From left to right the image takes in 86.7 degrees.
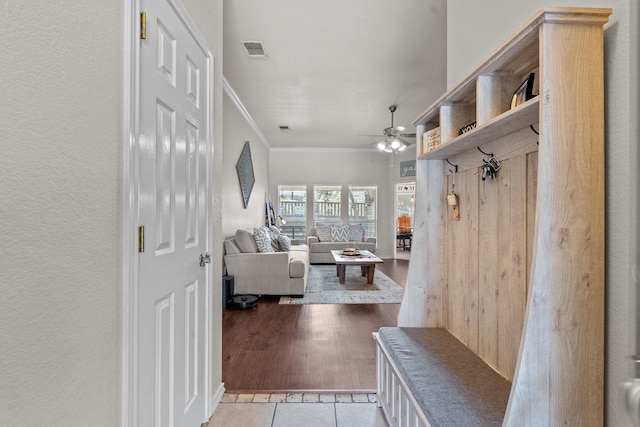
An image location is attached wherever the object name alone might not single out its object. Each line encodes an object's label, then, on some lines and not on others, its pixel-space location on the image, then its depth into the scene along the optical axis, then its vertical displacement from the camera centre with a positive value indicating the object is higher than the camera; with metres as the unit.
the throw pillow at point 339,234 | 7.80 -0.53
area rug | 4.39 -1.15
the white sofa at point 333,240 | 7.43 -0.67
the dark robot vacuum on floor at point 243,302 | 4.11 -1.12
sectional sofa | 4.50 -0.83
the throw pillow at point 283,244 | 5.52 -0.55
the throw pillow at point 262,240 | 4.83 -0.44
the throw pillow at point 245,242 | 4.71 -0.44
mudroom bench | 1.19 -0.70
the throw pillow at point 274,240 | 5.63 -0.50
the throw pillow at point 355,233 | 7.85 -0.51
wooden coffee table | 5.19 -0.78
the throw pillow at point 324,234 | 7.82 -0.53
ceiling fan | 5.25 +1.17
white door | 1.26 -0.04
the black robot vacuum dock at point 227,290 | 4.15 -1.00
